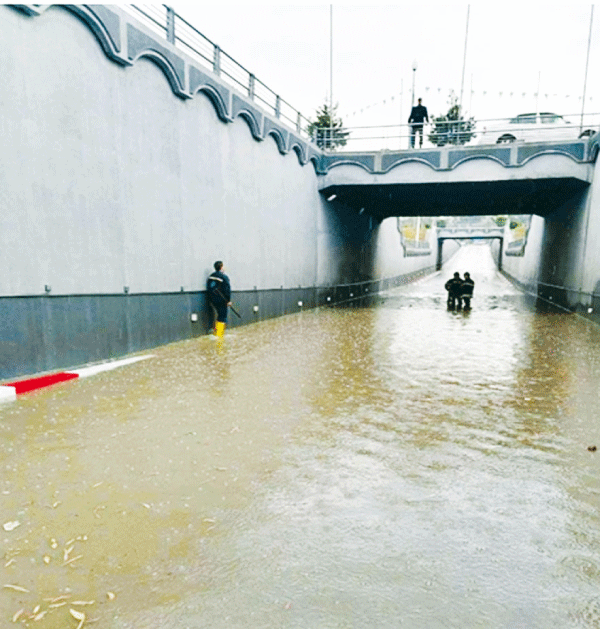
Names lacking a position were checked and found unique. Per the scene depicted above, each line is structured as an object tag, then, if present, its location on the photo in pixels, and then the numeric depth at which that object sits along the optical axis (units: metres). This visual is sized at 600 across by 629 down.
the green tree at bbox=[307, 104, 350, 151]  20.35
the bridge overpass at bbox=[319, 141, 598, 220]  17.98
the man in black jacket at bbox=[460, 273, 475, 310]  19.89
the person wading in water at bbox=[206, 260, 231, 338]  12.24
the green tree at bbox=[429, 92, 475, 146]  18.10
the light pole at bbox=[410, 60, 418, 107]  31.06
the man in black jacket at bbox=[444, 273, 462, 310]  20.09
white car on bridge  18.20
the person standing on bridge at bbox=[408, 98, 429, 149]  20.22
